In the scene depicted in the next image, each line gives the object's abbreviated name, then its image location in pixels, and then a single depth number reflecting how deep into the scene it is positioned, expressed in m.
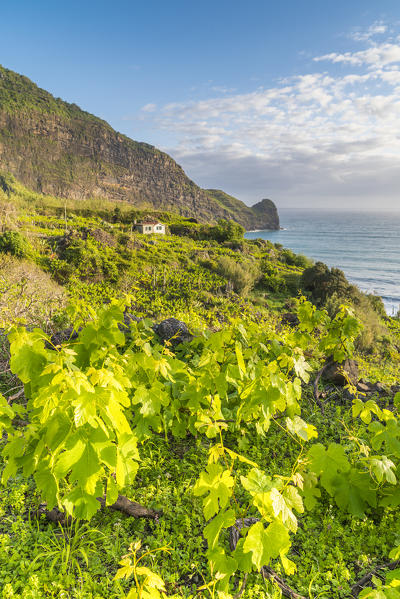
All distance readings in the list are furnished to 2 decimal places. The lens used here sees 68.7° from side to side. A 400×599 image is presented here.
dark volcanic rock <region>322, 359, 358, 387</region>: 4.34
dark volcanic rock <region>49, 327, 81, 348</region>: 4.13
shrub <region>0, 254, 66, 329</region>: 4.86
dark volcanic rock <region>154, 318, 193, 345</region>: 4.17
